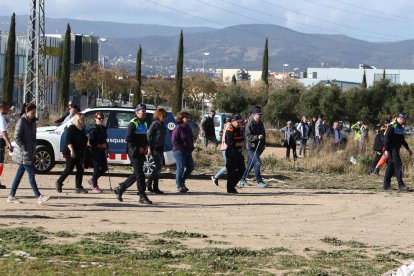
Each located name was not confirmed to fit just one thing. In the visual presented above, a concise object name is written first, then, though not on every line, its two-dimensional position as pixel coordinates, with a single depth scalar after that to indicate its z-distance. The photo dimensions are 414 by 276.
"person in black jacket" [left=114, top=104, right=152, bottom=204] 16.80
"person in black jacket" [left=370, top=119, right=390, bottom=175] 25.91
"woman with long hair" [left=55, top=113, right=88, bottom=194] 18.39
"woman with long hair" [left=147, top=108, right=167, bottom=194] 18.25
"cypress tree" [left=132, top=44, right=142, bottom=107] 78.00
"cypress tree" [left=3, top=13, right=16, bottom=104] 63.03
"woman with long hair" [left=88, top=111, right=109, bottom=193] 18.98
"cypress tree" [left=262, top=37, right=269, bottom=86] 82.04
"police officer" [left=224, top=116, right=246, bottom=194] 20.06
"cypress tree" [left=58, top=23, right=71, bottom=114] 62.62
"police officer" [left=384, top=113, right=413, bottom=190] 21.62
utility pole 46.09
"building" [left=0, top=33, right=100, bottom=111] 84.62
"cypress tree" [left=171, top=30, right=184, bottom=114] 71.56
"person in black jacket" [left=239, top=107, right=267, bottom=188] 21.67
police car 22.80
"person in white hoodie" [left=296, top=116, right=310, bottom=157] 35.28
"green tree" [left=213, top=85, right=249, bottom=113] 65.94
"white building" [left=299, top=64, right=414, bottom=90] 143.50
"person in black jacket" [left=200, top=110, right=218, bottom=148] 36.88
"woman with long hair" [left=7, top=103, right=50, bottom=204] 15.83
